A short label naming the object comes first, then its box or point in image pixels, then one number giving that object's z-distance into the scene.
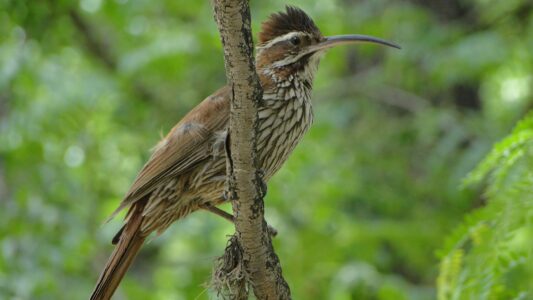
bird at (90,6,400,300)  9.23
